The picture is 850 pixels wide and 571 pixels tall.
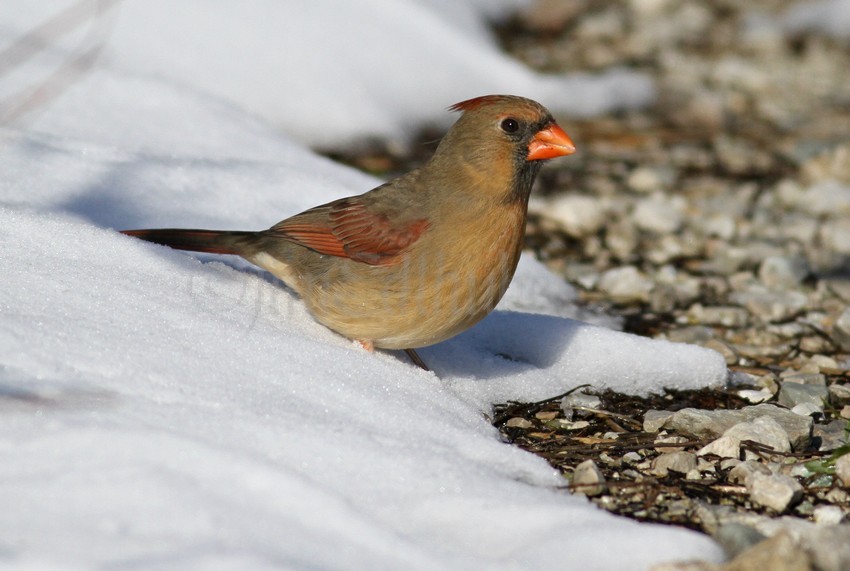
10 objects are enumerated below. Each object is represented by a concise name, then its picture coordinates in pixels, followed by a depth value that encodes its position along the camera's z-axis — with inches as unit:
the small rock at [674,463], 263.7
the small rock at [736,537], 209.2
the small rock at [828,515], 236.8
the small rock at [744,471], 253.3
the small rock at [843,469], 254.1
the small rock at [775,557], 190.5
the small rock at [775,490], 242.4
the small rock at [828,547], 199.6
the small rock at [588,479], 241.1
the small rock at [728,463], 265.9
